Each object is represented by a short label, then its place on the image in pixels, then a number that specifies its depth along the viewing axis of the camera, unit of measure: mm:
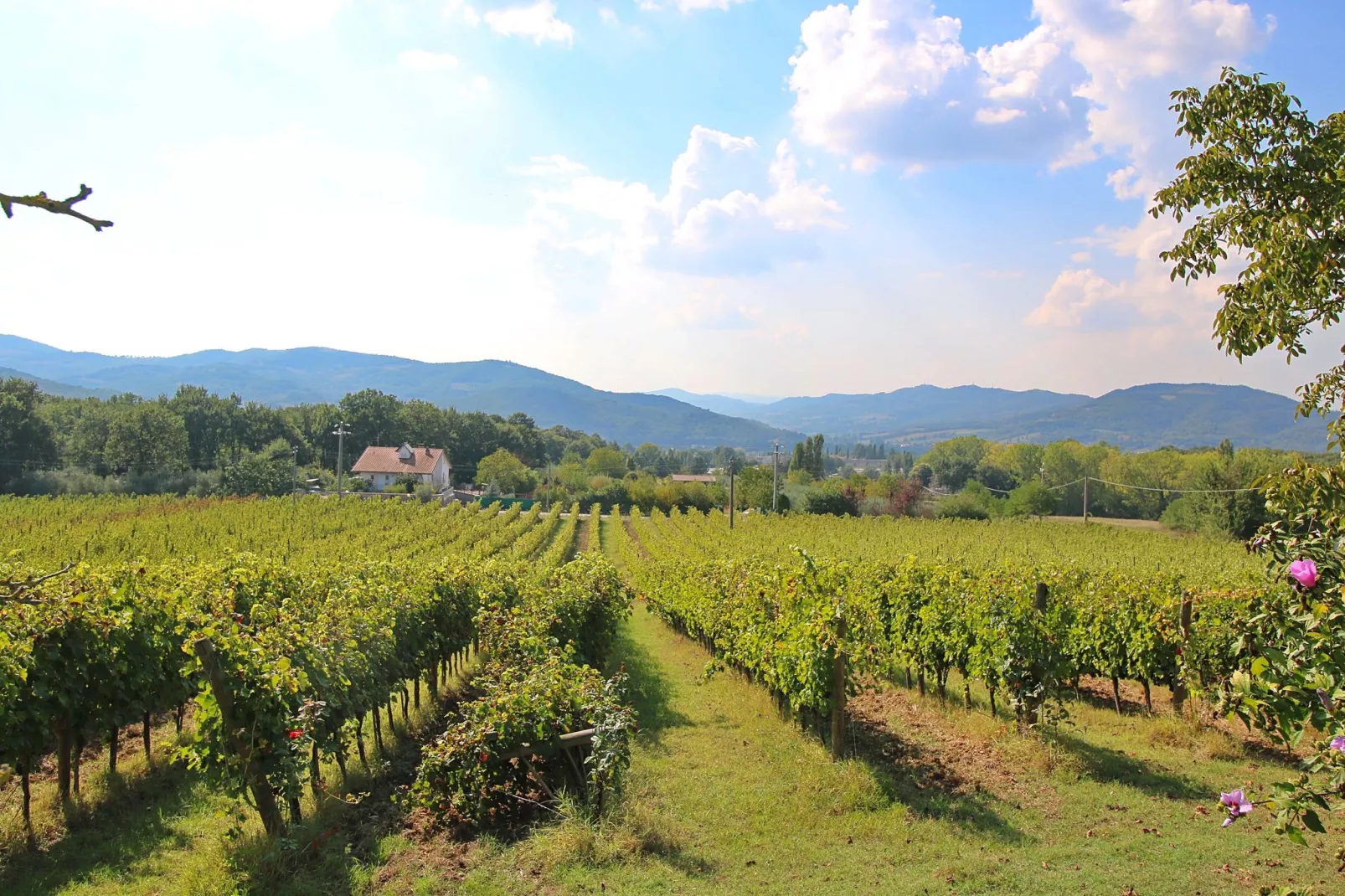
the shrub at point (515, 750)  6297
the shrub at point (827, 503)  57062
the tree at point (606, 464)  107688
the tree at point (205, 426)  81125
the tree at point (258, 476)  64125
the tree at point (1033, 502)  67250
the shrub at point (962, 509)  59188
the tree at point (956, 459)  133250
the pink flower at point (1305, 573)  2346
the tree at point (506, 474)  83375
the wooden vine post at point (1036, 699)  8734
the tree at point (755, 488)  61938
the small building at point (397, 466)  86312
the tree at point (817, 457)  105875
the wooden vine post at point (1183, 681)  9875
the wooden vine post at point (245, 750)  5496
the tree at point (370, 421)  101125
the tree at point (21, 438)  60000
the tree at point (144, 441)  65000
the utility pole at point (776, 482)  52000
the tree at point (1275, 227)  3662
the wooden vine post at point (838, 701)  8094
